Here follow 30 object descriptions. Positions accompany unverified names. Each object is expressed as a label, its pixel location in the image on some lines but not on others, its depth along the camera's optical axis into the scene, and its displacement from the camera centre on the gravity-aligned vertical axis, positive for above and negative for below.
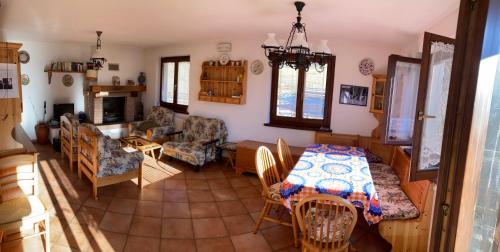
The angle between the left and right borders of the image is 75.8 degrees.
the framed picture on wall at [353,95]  4.60 +0.03
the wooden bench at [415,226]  2.71 -1.08
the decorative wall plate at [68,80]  6.66 +0.03
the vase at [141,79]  7.34 +0.15
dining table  2.50 -0.72
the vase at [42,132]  6.30 -1.02
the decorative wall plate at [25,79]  6.11 +0.00
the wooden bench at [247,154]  4.93 -0.98
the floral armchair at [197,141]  5.11 -0.91
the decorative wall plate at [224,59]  5.45 +0.52
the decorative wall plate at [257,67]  5.20 +0.40
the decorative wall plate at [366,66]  4.52 +0.44
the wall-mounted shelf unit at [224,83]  5.34 +0.12
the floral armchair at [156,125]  5.97 -0.78
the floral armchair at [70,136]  4.73 -0.84
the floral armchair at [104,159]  3.82 -0.94
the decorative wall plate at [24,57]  6.04 +0.42
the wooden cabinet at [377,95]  4.27 +0.05
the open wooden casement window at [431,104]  2.29 -0.02
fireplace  7.00 -0.56
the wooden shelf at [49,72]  6.33 +0.16
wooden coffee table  5.52 -1.04
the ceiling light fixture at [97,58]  4.97 +0.40
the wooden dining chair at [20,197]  2.43 -0.98
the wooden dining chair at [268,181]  3.08 -0.94
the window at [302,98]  4.84 -0.06
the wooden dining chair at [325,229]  2.23 -0.98
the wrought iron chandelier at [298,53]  2.76 +0.37
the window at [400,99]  3.16 +0.00
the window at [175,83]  6.44 +0.08
